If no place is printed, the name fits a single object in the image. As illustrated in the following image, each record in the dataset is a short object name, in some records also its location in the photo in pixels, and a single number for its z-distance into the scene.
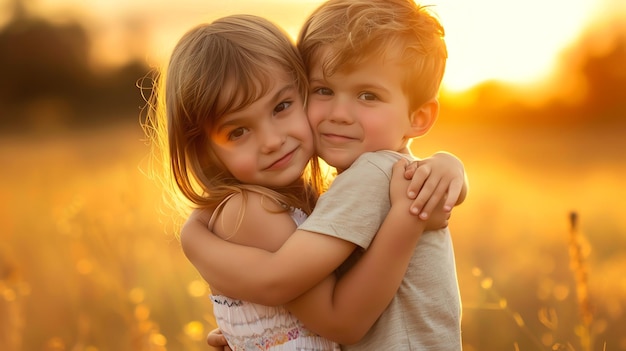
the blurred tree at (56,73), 10.90
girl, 2.40
